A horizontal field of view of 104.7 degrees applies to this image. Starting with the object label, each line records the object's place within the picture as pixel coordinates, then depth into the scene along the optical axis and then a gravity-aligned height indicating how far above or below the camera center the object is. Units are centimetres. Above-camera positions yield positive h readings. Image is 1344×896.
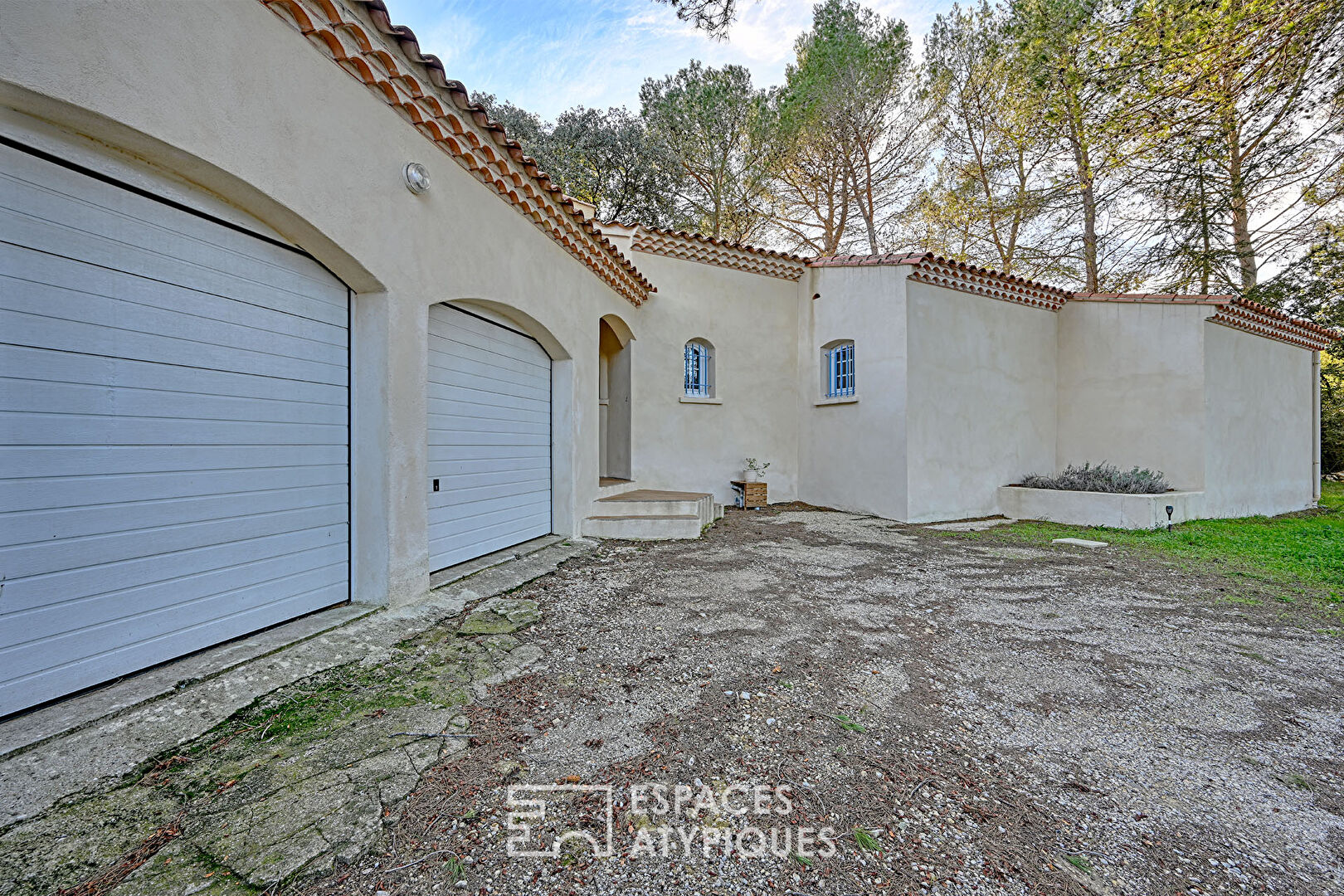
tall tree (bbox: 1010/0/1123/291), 862 +666
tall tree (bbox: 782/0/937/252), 1226 +848
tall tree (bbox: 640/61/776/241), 1361 +825
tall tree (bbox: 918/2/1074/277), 1159 +699
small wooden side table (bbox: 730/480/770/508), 923 -79
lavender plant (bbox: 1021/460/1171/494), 789 -49
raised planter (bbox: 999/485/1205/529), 741 -87
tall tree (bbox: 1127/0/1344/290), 680 +551
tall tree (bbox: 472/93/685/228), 1423 +806
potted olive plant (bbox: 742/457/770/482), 941 -36
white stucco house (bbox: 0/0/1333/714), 202 +69
